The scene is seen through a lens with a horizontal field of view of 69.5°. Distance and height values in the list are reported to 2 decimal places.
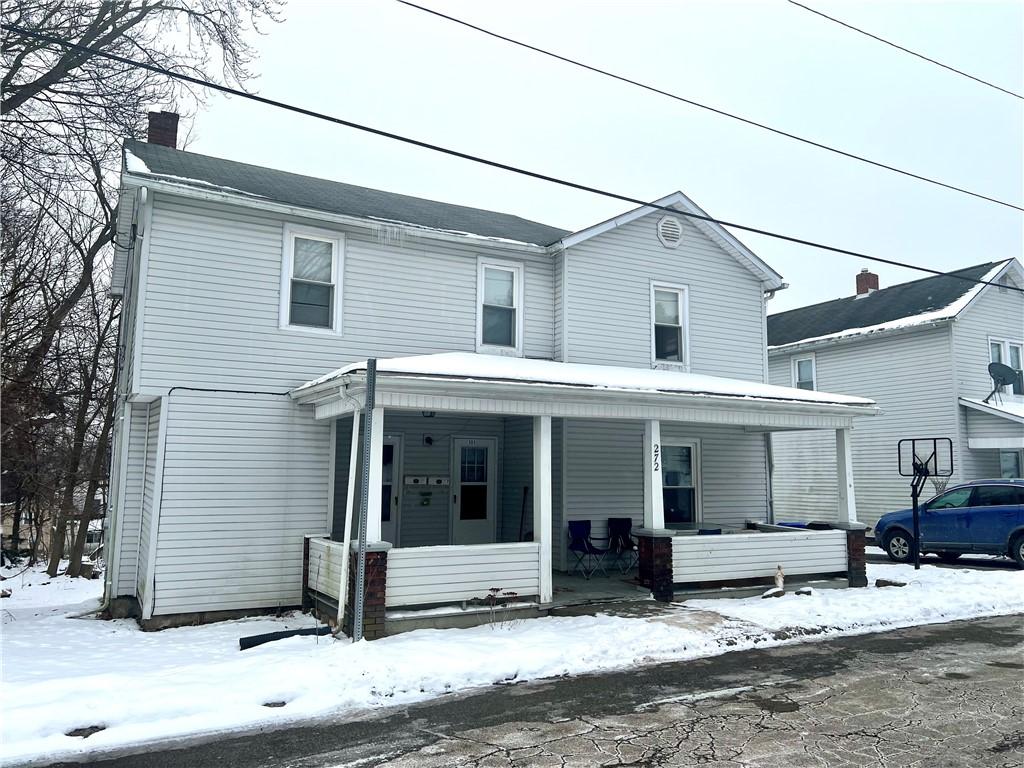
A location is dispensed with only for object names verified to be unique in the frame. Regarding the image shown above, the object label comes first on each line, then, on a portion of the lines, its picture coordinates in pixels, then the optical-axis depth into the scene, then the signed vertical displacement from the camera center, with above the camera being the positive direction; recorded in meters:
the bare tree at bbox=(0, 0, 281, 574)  12.19 +5.66
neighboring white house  19.22 +3.19
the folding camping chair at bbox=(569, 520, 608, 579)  12.11 -1.05
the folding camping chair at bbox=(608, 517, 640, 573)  12.77 -0.97
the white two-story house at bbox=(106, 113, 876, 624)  9.70 +1.36
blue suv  14.09 -0.67
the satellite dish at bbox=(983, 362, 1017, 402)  19.59 +3.06
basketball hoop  18.92 +0.90
